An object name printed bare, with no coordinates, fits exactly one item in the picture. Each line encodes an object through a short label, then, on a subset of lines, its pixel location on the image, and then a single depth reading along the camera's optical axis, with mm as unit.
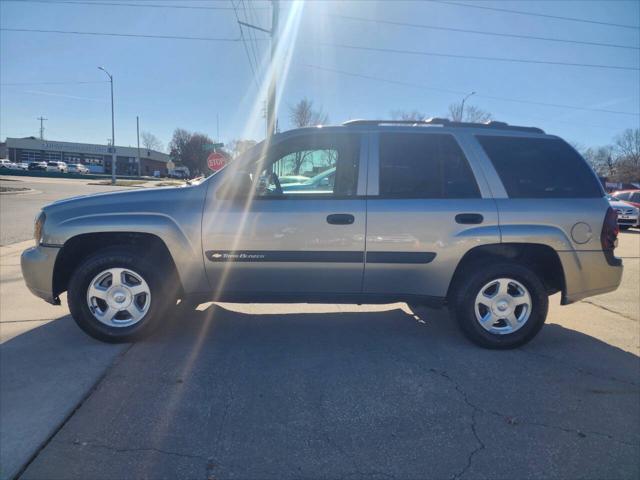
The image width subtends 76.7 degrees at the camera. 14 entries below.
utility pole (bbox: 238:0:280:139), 12758
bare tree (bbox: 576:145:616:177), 80438
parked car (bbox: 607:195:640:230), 15203
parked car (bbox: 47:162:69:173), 66250
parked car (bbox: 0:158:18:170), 62762
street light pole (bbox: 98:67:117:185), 39944
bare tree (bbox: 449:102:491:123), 32531
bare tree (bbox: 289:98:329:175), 26516
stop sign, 13489
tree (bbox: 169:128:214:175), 74812
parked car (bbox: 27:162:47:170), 63375
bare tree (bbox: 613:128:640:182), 66250
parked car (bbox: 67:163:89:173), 67369
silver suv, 3514
